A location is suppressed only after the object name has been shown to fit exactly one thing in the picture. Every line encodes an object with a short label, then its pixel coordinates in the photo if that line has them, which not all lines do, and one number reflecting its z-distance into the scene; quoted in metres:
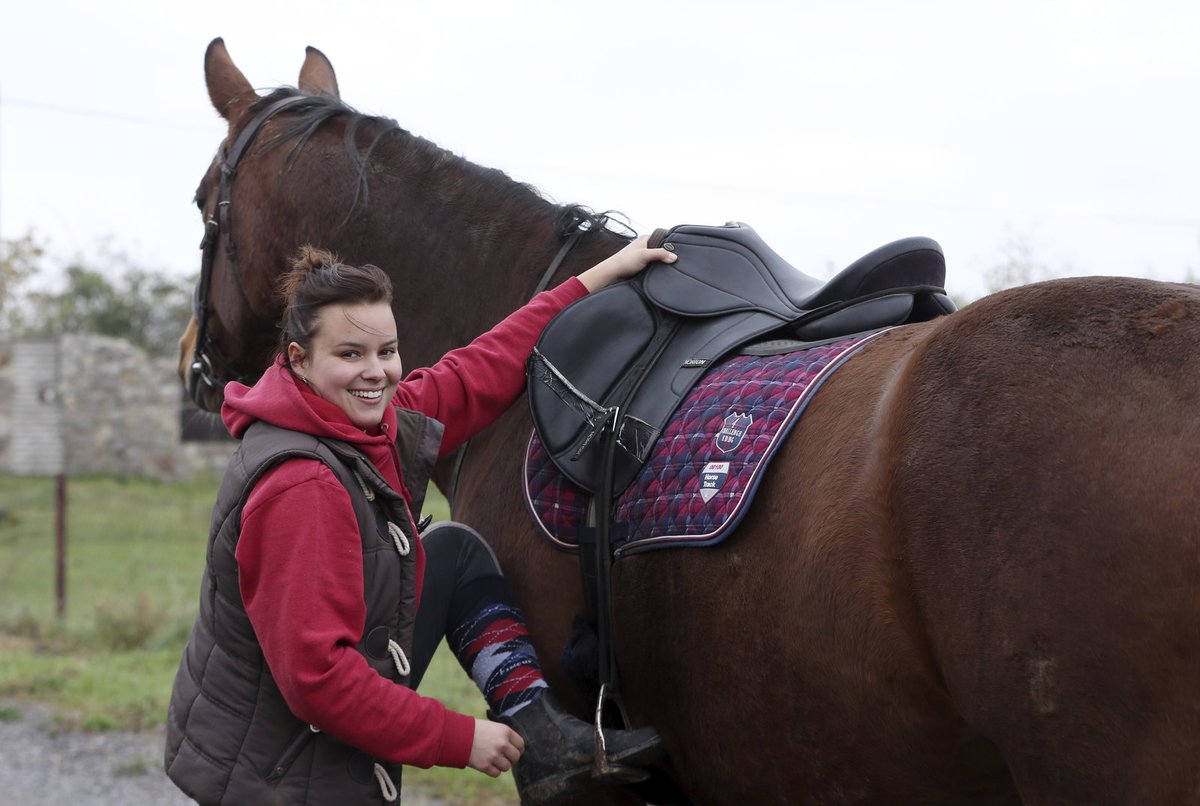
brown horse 3.84
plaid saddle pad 4.20
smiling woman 4.12
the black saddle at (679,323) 4.42
